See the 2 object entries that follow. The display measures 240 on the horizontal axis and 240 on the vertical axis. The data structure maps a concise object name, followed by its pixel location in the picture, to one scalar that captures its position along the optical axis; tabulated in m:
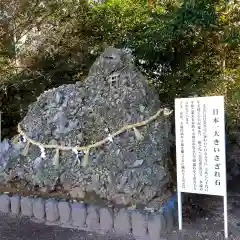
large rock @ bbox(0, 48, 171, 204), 3.11
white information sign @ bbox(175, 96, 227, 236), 2.68
